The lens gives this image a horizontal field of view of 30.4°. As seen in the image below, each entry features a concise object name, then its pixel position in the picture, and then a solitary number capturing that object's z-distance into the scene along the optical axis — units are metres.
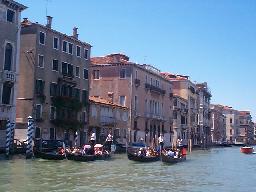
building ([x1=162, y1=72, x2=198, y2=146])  55.31
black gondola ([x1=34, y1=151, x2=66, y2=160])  22.02
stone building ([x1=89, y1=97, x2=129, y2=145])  34.53
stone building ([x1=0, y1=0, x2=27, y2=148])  26.09
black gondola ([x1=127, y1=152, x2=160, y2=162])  23.88
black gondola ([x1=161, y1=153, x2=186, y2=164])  24.20
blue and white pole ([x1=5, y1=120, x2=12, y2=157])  22.58
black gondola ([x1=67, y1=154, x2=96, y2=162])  22.30
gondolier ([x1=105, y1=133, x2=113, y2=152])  30.07
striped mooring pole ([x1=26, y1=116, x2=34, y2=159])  22.55
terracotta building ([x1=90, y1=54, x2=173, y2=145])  38.72
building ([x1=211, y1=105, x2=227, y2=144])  82.71
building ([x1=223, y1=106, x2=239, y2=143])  98.06
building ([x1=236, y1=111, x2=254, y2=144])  101.67
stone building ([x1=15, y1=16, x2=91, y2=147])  29.05
